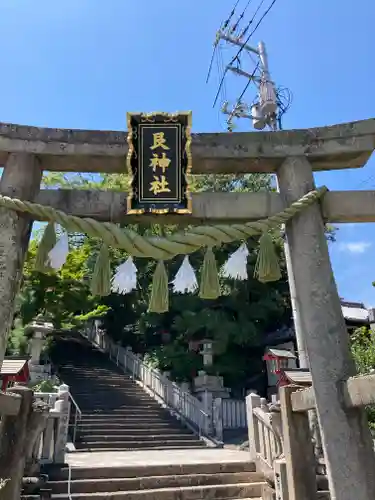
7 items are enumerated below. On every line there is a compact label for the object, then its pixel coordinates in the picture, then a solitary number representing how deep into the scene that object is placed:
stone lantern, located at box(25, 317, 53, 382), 15.03
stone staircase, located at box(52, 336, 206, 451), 11.94
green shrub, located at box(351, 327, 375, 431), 10.01
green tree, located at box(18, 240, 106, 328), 16.17
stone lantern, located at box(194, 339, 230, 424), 16.61
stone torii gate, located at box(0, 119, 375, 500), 4.32
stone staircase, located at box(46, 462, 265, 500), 6.80
